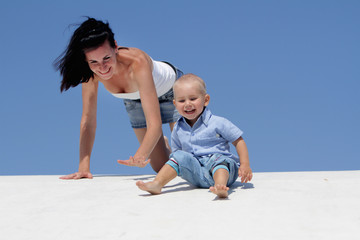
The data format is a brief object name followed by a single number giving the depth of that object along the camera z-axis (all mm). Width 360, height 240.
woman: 3434
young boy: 2775
